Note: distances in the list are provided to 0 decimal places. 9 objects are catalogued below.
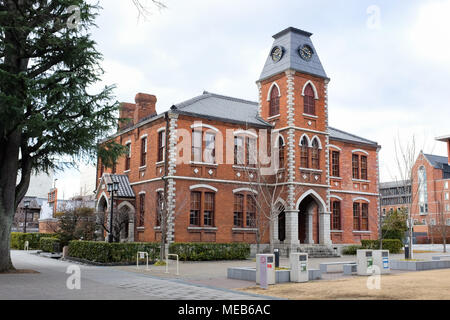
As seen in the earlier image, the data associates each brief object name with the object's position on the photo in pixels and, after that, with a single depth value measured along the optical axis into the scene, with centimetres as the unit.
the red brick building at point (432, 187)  9065
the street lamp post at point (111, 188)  2434
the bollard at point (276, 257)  1715
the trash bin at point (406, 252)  2247
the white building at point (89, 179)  13432
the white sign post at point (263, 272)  1378
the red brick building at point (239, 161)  2814
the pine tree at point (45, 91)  1638
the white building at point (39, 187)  9325
